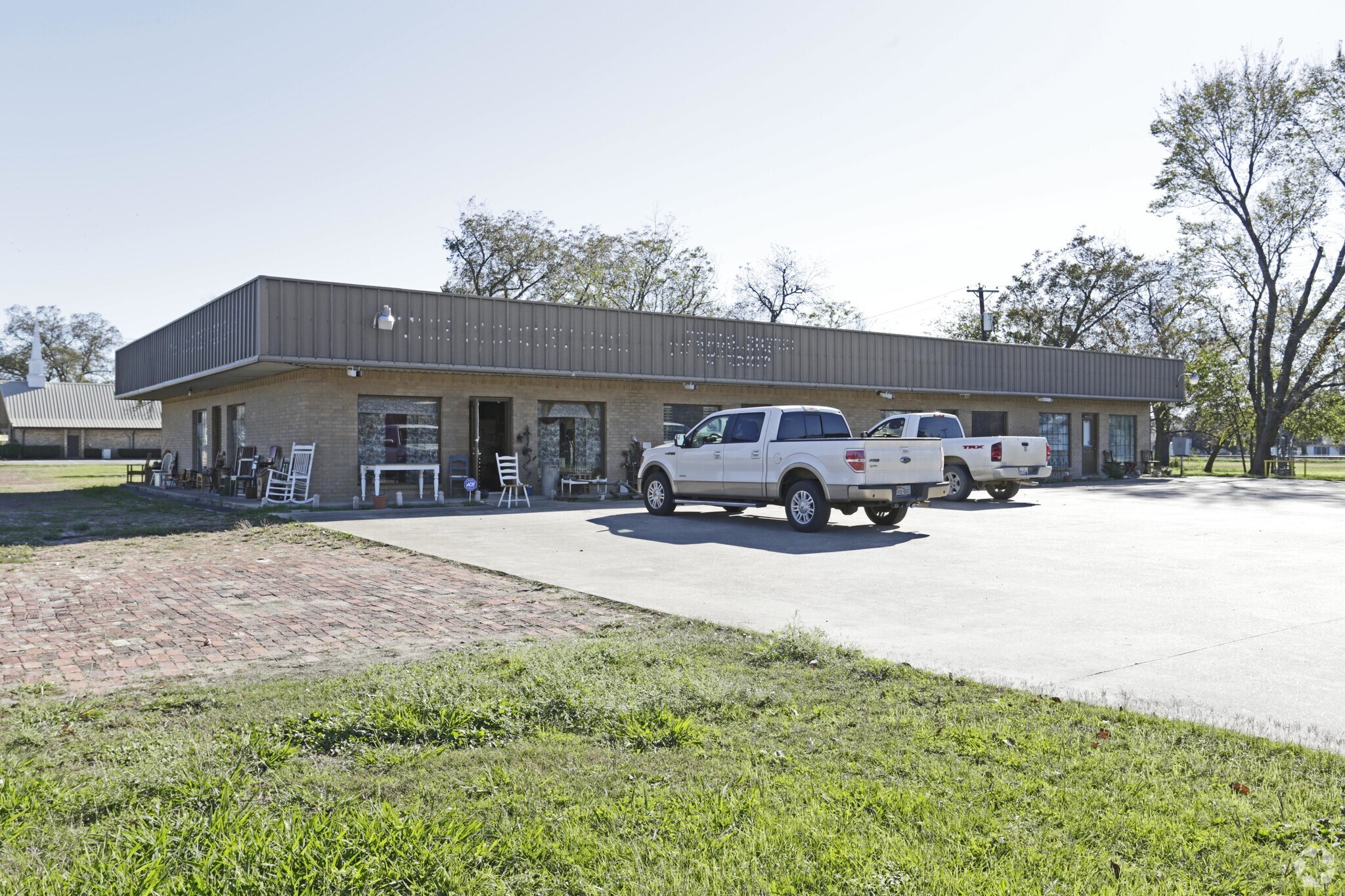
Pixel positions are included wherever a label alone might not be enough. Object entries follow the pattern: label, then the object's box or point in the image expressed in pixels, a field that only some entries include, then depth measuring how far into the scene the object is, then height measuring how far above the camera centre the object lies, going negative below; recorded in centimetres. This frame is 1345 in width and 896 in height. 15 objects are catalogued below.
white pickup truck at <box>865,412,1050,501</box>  2097 -20
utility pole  4118 +617
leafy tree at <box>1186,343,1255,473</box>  5241 +306
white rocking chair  1952 -67
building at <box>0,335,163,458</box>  6378 +215
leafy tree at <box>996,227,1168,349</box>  5288 +905
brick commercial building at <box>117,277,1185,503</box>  1944 +190
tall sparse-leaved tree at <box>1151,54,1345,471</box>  3969 +1188
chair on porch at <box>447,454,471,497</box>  2181 -46
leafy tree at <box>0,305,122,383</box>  8056 +940
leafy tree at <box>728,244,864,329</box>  5594 +882
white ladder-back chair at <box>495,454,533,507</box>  2039 -67
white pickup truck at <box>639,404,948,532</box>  1402 -31
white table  1977 -42
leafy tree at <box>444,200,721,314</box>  4886 +1004
